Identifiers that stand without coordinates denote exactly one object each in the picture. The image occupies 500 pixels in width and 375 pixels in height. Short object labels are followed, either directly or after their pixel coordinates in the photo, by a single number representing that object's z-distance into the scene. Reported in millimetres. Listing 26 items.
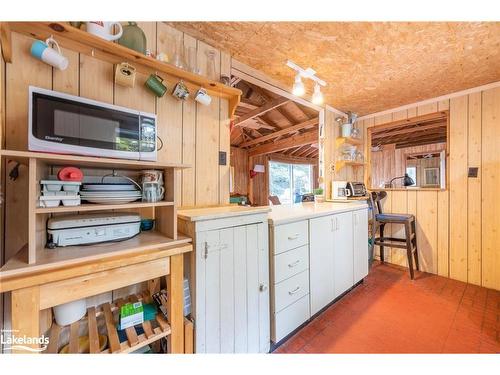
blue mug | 894
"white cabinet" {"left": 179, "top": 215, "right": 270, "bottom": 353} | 1037
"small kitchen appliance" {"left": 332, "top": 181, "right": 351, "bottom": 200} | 2648
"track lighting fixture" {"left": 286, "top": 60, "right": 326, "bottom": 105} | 1746
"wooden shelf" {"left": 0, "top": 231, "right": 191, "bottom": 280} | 674
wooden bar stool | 2445
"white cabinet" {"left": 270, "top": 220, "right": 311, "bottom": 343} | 1353
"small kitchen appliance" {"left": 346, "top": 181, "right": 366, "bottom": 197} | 2633
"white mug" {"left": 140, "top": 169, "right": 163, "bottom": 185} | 1021
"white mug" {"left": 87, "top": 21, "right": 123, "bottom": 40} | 949
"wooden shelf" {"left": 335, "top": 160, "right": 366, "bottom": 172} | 2816
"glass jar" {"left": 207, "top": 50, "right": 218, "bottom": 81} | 1536
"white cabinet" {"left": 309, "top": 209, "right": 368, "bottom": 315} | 1649
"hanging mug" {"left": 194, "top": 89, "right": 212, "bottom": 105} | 1379
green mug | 1197
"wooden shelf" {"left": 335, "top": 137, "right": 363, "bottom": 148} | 2866
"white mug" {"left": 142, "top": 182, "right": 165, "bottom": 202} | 1005
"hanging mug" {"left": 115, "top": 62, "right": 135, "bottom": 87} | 1071
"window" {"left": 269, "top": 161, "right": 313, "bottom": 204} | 6773
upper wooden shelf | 878
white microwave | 760
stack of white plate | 880
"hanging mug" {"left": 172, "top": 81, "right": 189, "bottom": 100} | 1308
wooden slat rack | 864
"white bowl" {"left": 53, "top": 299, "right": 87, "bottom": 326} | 883
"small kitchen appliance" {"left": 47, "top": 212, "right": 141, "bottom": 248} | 847
